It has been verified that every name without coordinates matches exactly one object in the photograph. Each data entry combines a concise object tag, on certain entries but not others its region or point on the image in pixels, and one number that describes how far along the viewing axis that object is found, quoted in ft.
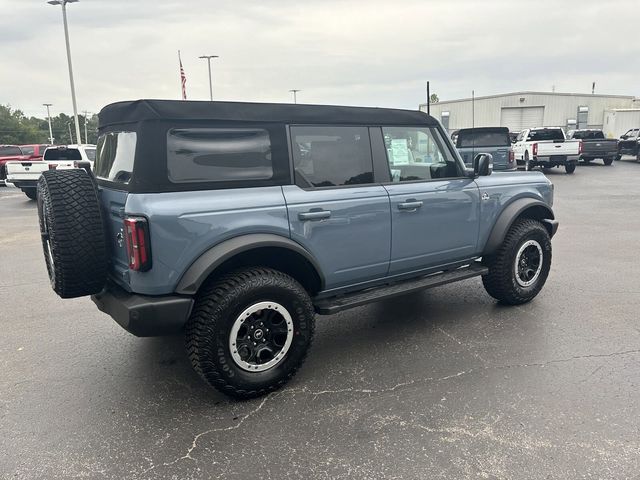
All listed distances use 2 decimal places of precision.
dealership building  155.74
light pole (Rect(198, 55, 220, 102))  130.86
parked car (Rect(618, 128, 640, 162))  85.51
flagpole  86.53
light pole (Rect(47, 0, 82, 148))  81.13
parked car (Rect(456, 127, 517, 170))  51.08
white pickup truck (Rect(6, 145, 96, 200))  46.47
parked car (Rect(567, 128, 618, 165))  77.51
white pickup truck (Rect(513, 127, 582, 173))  65.10
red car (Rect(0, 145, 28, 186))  68.13
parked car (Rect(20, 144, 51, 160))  69.87
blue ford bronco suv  9.95
